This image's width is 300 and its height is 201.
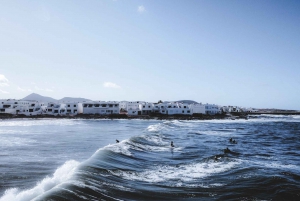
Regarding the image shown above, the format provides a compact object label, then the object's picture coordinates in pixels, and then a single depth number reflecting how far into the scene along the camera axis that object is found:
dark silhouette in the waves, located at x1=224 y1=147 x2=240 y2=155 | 20.34
